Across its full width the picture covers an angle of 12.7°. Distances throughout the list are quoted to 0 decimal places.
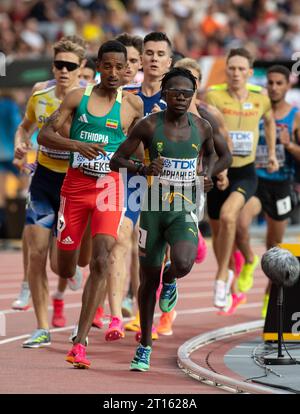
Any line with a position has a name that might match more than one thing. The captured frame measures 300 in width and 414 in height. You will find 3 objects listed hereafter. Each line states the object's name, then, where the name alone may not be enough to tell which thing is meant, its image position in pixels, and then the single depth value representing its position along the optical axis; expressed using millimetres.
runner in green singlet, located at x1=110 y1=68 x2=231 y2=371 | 10430
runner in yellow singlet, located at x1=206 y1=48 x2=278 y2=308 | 14336
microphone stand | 10648
